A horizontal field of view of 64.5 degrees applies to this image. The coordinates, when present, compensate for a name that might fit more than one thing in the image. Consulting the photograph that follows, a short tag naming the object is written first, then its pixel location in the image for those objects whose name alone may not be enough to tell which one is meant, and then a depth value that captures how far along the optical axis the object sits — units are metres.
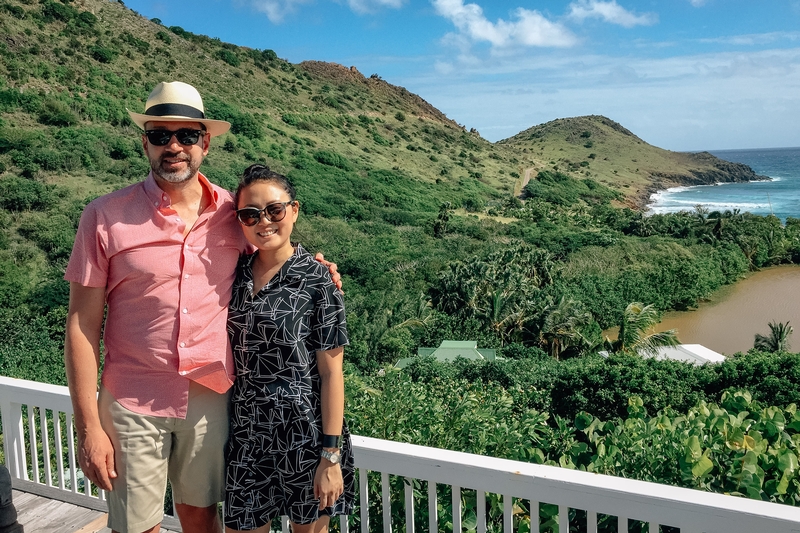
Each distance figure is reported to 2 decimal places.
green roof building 20.73
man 1.89
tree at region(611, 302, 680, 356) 21.11
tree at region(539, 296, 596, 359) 24.14
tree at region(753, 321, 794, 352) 22.83
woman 1.87
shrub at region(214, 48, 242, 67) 54.44
